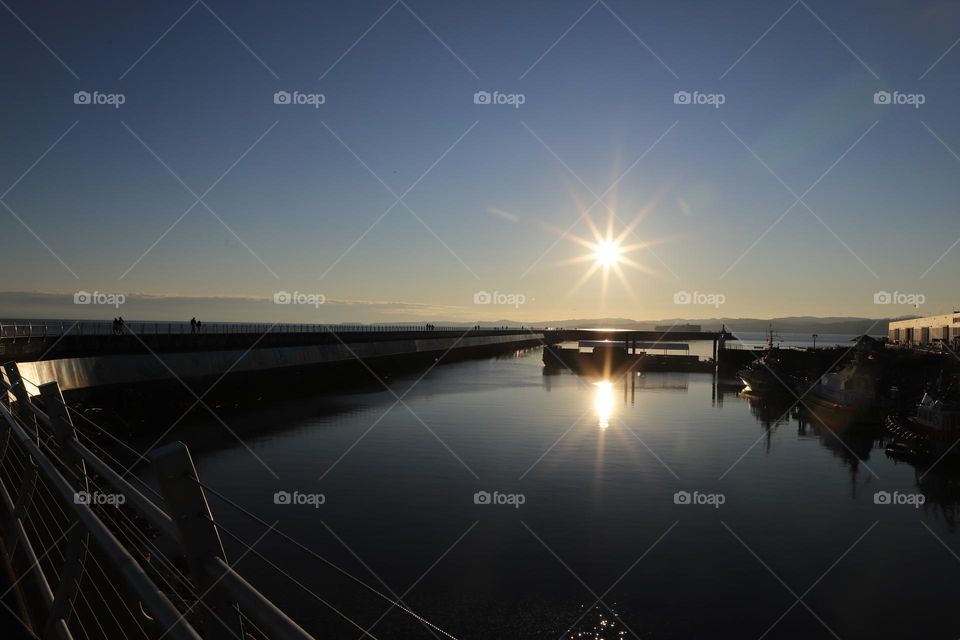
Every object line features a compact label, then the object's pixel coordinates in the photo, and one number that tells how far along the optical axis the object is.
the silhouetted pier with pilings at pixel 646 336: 132.96
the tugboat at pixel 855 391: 49.41
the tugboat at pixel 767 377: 71.00
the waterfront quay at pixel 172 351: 37.34
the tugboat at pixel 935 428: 35.72
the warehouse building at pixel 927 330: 84.05
